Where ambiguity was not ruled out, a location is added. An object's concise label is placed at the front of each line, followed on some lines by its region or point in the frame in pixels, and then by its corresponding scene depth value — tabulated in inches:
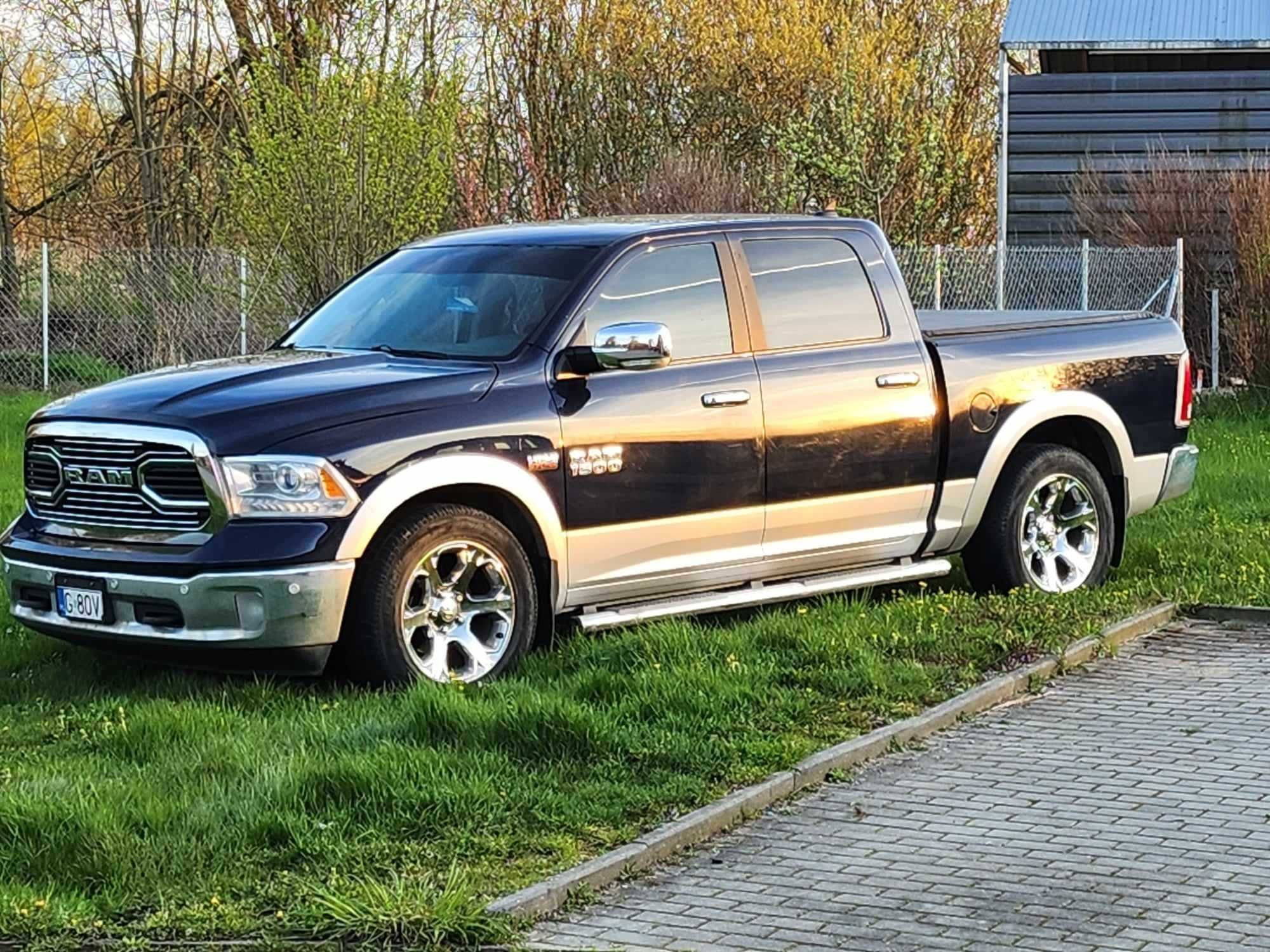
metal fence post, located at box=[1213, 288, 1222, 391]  871.1
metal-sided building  1046.4
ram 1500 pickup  284.7
